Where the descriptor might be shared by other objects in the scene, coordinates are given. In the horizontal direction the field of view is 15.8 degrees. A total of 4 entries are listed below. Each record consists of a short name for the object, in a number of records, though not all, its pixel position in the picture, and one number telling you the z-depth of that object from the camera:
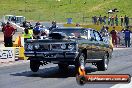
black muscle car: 15.61
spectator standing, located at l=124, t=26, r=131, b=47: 40.09
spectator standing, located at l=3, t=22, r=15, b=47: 27.44
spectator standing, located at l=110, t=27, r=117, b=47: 40.47
